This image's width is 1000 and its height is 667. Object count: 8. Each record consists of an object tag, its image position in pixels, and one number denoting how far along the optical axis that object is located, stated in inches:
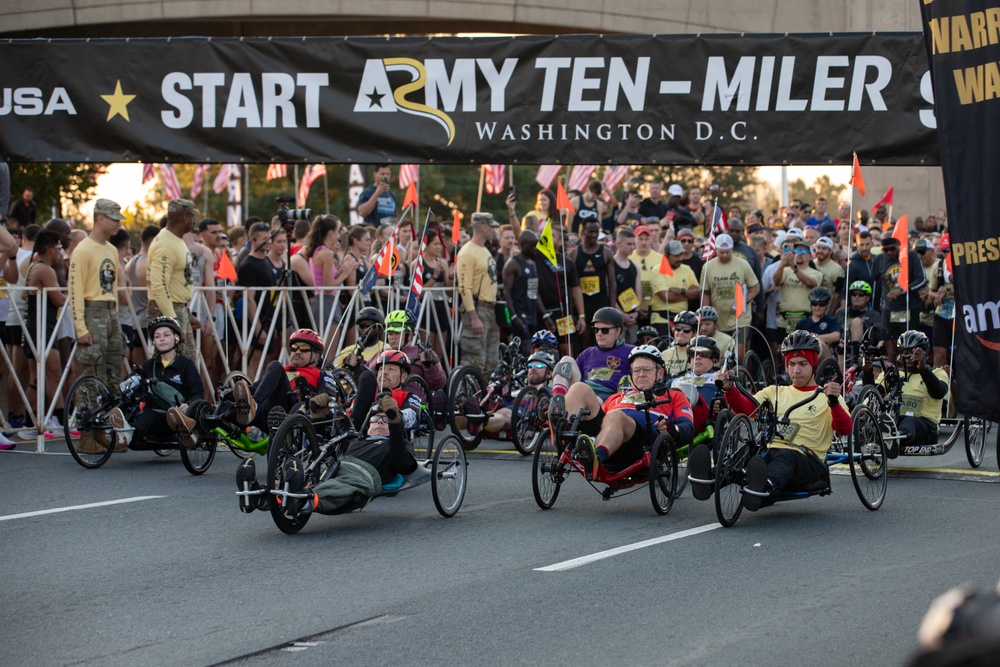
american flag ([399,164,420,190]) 1128.1
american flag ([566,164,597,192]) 955.6
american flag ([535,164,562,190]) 1026.3
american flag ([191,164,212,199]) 1689.5
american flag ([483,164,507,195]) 1172.7
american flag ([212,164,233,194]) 1364.4
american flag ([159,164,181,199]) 1207.6
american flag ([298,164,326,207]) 1172.5
